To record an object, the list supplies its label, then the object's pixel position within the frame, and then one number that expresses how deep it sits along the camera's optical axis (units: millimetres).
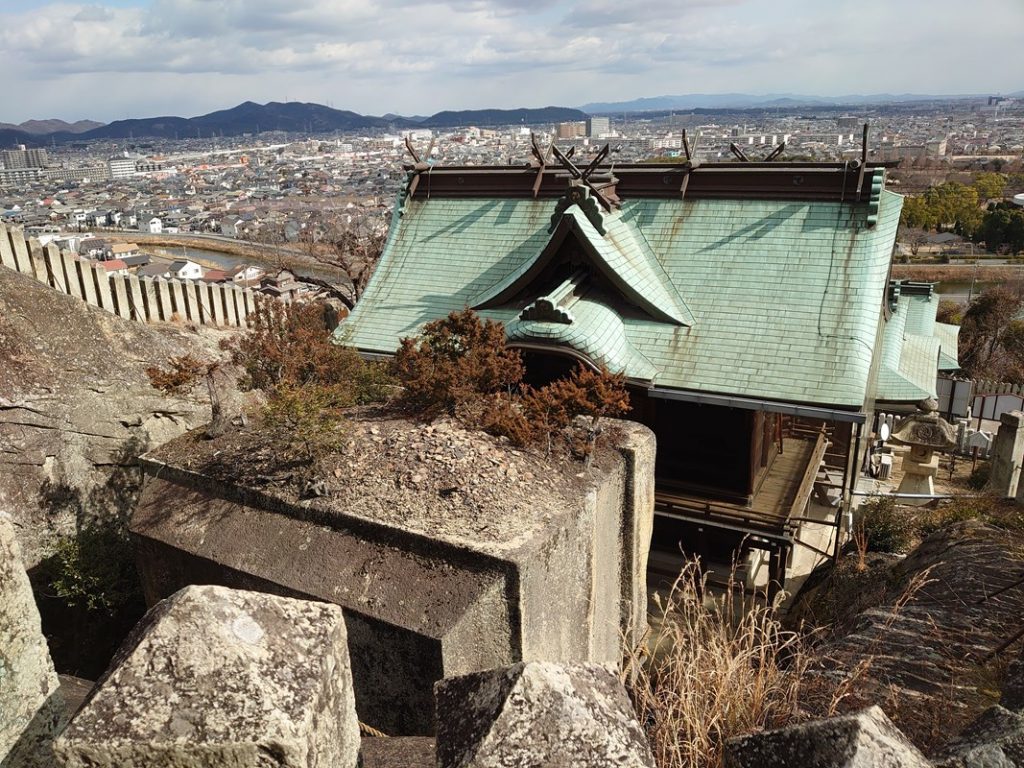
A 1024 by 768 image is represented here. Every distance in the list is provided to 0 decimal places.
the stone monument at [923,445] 15289
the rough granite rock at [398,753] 3180
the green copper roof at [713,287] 9508
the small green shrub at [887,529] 9484
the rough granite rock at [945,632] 4637
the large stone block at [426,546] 5262
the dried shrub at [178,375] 7449
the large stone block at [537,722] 2002
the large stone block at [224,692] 1914
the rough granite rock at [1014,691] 3467
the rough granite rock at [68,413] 7824
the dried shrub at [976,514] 8281
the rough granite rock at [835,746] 2086
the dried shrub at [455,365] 7203
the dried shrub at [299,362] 8273
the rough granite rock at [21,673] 2709
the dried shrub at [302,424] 6238
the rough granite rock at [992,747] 2396
